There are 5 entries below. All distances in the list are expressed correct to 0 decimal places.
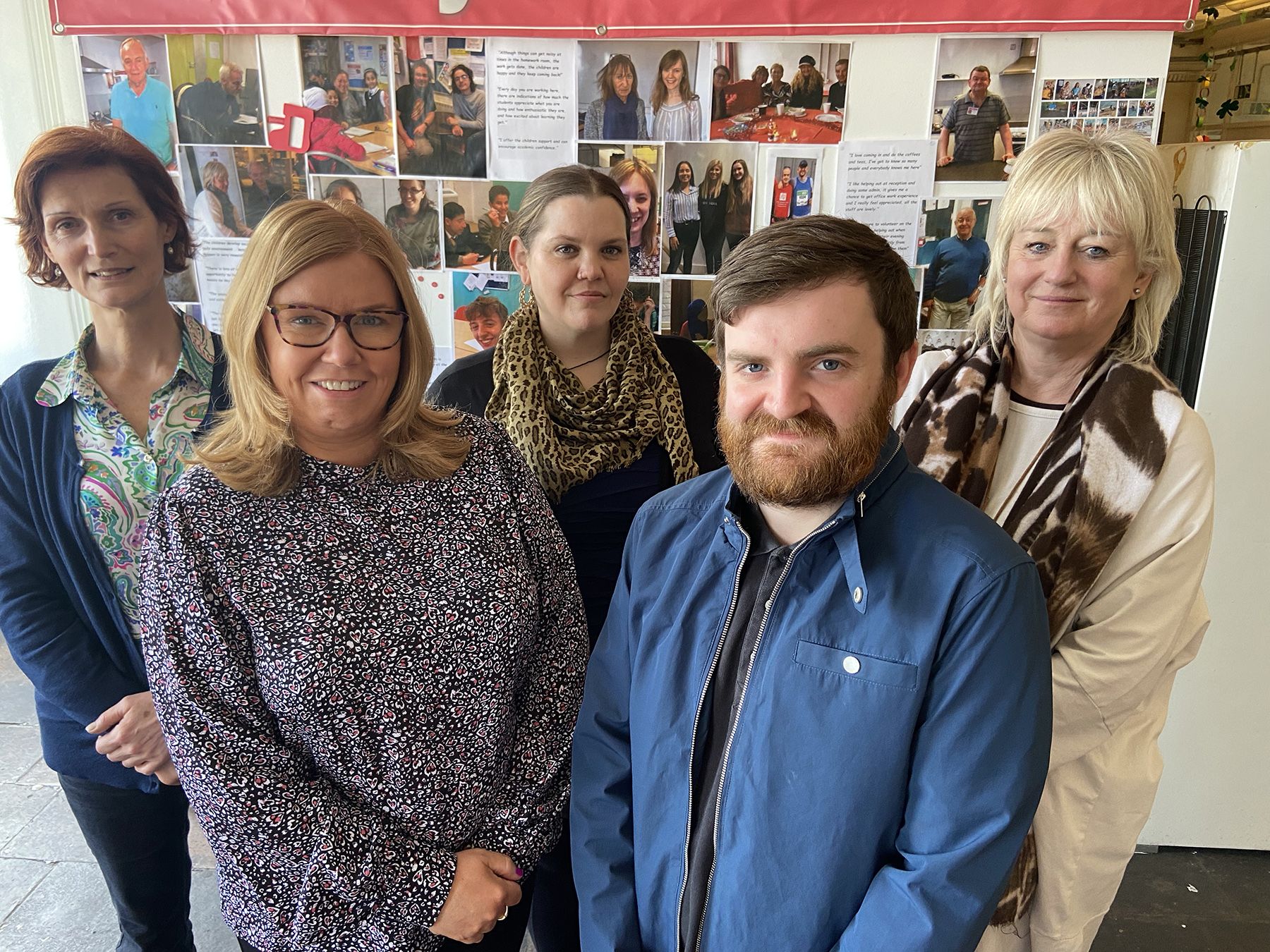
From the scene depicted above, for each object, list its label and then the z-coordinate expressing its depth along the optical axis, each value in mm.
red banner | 2160
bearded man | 985
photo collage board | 2334
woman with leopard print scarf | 1749
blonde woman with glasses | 1199
